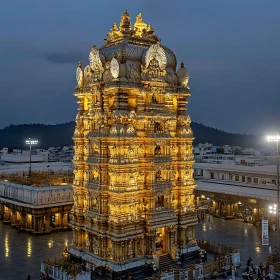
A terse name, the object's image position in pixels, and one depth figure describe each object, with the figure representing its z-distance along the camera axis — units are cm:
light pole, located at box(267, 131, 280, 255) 3152
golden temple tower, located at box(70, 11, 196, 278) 2961
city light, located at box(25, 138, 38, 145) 5651
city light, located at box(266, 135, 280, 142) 3152
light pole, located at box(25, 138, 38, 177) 5651
